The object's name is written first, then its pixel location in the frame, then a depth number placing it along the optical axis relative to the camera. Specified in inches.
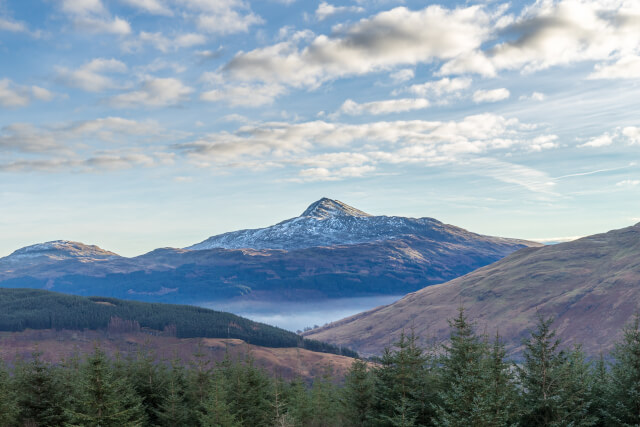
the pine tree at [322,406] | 2923.2
